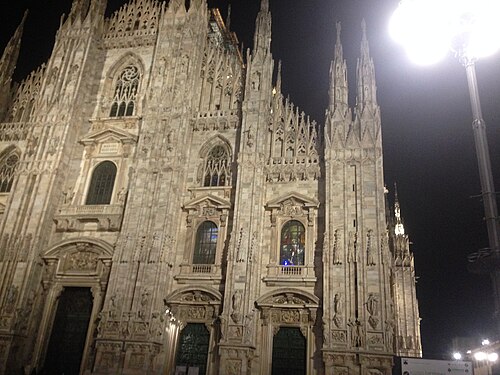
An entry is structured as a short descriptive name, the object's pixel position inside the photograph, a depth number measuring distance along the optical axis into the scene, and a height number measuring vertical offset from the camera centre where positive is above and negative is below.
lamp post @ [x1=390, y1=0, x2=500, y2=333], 6.45 +5.91
